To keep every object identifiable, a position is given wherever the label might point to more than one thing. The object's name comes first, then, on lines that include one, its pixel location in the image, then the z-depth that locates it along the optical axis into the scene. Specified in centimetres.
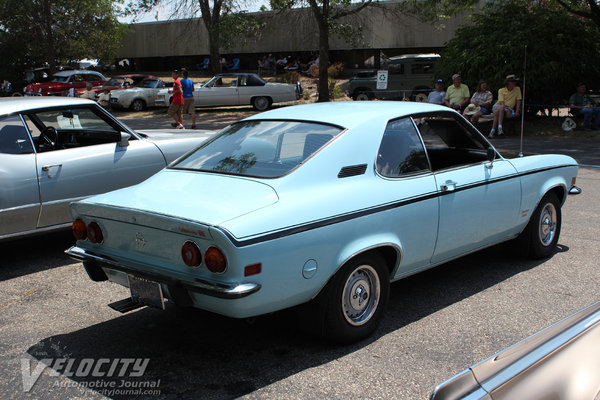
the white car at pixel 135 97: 2664
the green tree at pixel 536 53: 1680
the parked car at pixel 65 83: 2973
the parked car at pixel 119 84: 2873
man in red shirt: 1755
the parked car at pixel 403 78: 2516
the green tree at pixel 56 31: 3616
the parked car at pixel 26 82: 3338
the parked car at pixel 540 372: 206
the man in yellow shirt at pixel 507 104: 1502
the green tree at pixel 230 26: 2378
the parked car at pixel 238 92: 2511
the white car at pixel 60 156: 589
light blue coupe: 359
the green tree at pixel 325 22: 2288
